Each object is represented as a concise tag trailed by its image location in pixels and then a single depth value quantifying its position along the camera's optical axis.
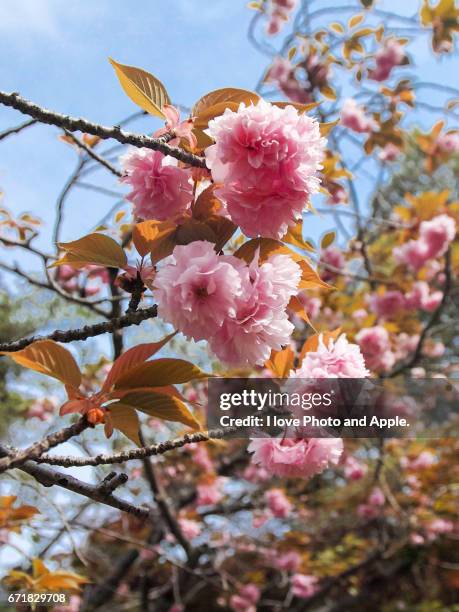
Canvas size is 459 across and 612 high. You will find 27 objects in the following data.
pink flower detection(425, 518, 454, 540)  3.81
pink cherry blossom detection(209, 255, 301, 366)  0.69
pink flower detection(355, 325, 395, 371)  2.36
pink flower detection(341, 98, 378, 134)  3.10
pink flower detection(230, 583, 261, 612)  3.42
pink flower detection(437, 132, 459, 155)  3.48
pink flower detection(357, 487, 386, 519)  3.94
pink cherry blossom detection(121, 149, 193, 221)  0.79
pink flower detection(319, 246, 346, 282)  3.04
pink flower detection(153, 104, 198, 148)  0.79
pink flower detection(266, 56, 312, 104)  3.09
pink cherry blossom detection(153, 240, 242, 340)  0.66
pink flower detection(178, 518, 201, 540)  3.36
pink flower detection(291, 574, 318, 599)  3.80
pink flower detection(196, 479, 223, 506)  3.57
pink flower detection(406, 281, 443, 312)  3.23
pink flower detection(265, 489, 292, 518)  3.50
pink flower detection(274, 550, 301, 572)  3.82
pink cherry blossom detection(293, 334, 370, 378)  0.89
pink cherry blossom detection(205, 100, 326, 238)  0.69
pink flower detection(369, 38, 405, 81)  2.95
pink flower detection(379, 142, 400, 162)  3.97
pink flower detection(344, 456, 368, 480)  3.92
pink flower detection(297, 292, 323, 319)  2.61
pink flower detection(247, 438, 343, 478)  0.93
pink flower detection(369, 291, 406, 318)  3.12
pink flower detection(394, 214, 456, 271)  2.84
